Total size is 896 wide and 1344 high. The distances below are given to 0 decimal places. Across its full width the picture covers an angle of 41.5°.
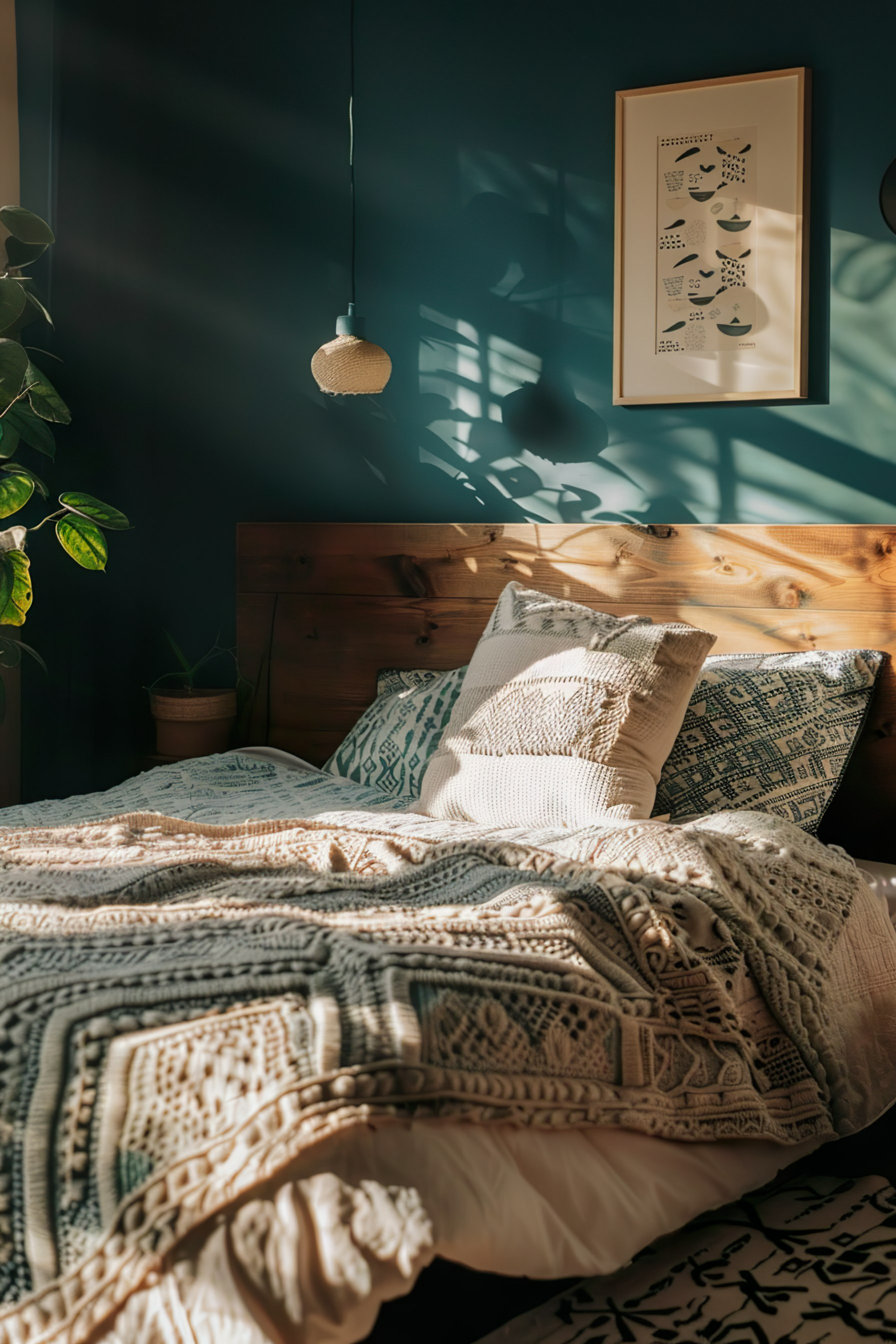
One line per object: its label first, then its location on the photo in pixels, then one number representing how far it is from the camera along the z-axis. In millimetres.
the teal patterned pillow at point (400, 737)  2639
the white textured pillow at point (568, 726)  2189
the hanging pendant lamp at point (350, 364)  2914
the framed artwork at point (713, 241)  2686
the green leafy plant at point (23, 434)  2873
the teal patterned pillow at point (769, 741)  2367
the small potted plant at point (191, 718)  3168
